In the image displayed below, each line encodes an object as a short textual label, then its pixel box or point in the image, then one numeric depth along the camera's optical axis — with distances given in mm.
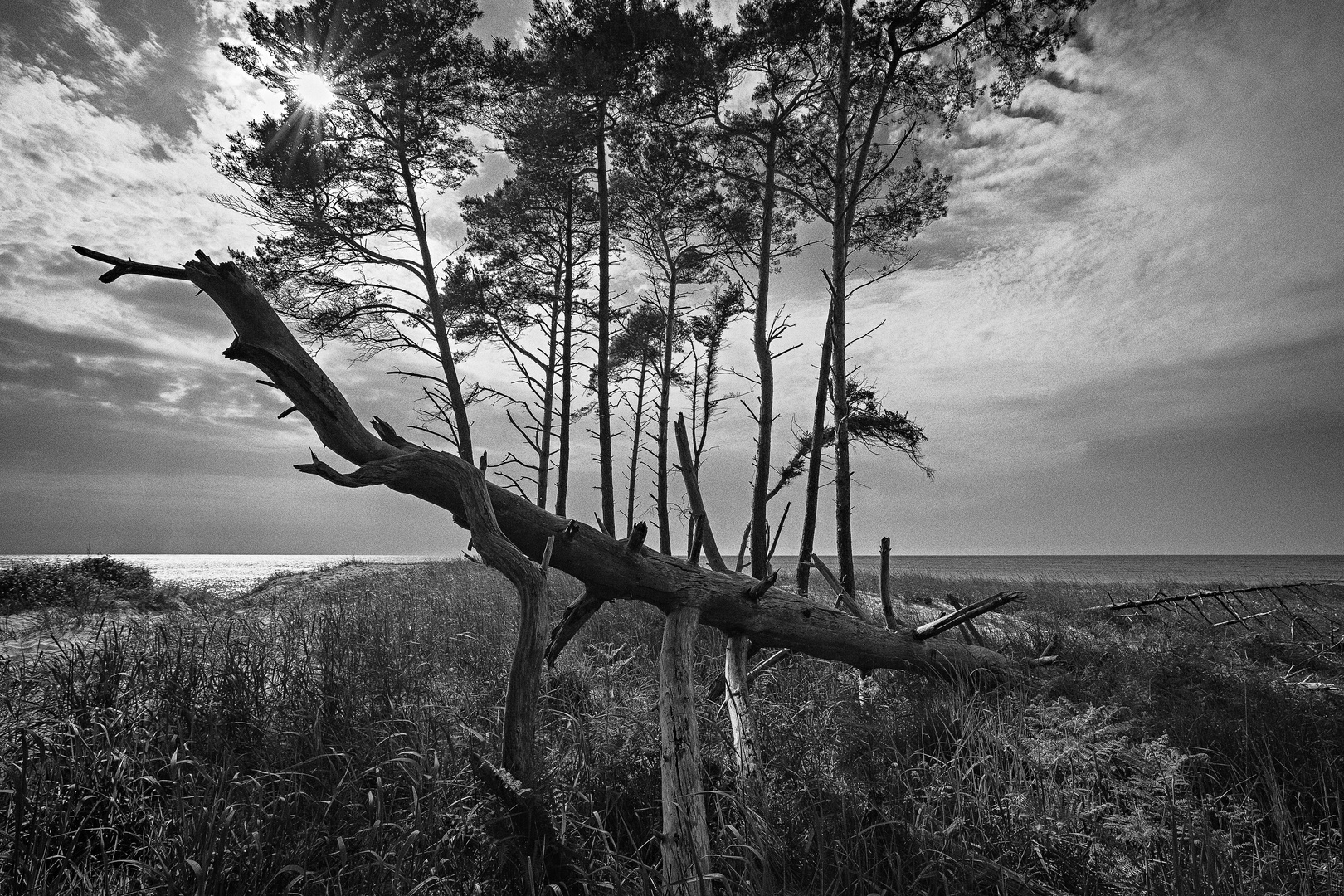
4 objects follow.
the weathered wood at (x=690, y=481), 5718
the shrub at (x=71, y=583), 8992
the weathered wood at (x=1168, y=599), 7872
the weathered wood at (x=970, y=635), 6301
